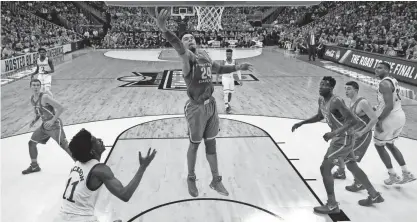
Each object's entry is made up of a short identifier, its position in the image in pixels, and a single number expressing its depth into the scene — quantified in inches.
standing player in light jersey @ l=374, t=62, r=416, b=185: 190.7
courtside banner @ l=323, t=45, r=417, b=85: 514.1
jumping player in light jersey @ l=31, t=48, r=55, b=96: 358.0
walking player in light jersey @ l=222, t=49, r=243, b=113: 364.2
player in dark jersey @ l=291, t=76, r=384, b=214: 163.5
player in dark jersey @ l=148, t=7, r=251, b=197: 175.0
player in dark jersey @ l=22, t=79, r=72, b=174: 205.5
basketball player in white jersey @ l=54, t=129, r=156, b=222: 112.0
